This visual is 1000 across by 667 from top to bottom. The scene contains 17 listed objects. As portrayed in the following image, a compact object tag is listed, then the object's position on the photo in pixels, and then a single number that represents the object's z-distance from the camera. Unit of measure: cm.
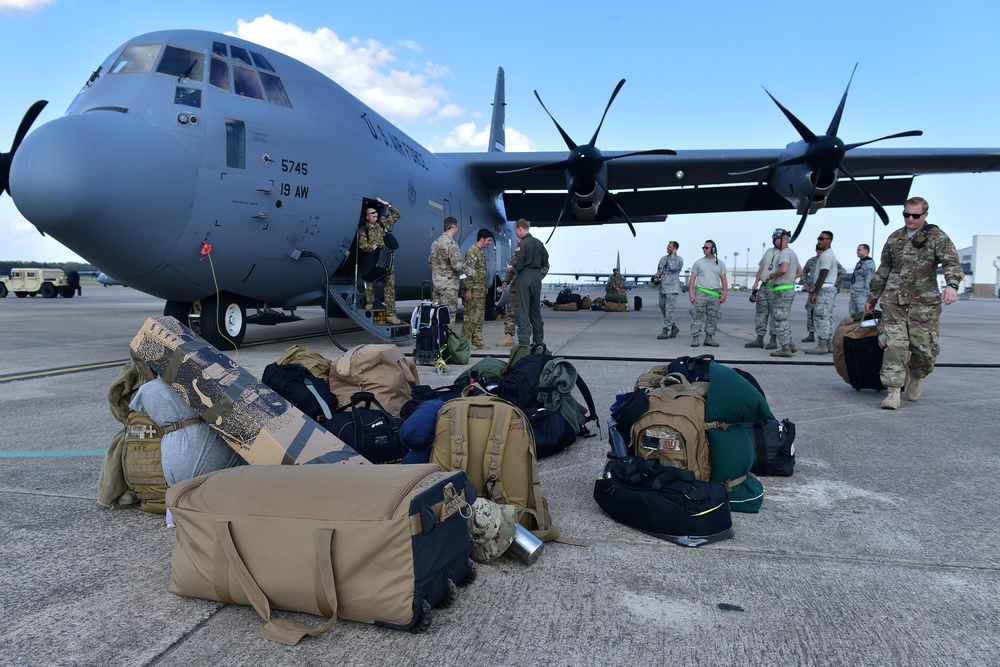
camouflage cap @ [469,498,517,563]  239
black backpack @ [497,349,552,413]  410
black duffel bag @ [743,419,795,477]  349
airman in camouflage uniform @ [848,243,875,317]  1063
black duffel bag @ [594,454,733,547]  264
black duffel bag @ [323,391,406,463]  346
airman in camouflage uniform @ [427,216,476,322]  912
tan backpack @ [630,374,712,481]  307
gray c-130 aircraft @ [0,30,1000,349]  606
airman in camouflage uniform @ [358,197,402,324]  905
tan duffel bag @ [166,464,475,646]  191
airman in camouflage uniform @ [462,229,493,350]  941
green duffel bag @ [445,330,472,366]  761
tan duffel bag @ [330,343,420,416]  430
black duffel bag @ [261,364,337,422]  372
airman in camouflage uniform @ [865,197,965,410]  529
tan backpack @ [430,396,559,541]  269
